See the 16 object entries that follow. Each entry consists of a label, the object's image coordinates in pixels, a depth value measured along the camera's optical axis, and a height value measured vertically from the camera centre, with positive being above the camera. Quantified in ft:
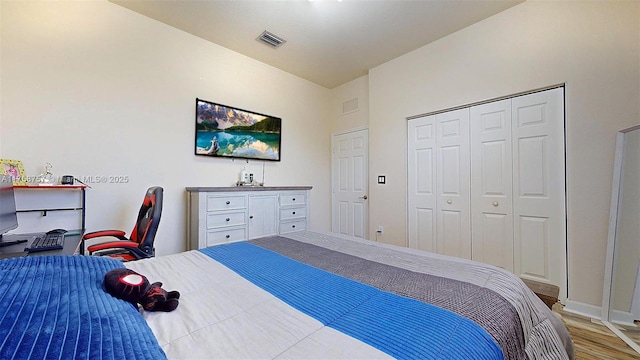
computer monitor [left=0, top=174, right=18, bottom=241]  5.01 -0.59
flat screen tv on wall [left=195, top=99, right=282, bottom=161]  10.07 +2.13
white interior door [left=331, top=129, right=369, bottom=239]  13.20 -0.14
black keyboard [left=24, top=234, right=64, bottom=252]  4.76 -1.33
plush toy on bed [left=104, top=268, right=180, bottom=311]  2.56 -1.20
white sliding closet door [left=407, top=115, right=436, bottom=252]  10.29 -0.10
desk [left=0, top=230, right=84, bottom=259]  4.51 -1.39
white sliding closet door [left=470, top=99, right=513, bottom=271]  8.43 -0.11
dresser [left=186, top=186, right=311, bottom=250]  8.86 -1.34
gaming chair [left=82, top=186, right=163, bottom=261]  5.83 -1.50
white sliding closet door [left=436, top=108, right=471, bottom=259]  9.37 -0.13
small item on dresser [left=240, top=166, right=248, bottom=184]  11.23 +0.13
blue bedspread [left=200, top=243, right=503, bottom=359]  2.07 -1.39
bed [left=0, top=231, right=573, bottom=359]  1.87 -1.39
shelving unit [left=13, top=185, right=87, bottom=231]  6.59 -0.36
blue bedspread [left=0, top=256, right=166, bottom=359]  1.59 -1.09
